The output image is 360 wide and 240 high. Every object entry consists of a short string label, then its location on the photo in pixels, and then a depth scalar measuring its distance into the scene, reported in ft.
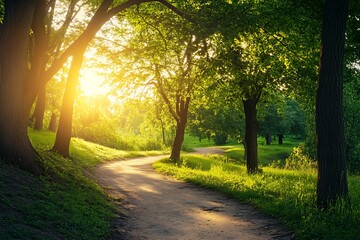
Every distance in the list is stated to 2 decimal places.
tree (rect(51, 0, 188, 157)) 59.82
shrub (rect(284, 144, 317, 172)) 64.45
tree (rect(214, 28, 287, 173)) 42.70
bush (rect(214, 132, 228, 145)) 284.51
